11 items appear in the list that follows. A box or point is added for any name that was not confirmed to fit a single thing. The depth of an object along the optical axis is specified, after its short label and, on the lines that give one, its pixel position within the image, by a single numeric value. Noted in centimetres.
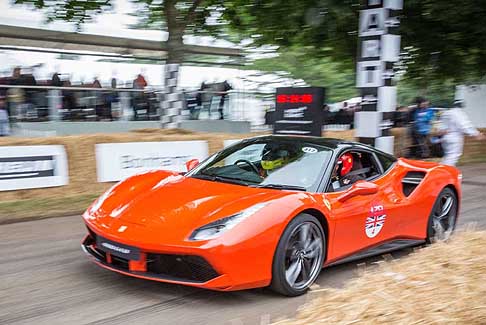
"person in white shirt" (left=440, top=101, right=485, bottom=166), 1079
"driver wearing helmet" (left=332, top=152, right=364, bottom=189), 515
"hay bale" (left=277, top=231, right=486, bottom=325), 274
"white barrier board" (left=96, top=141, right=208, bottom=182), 923
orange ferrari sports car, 409
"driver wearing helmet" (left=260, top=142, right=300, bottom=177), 517
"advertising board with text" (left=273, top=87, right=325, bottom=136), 1042
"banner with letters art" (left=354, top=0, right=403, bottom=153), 942
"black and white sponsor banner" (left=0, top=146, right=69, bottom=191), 795
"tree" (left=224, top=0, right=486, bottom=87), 1086
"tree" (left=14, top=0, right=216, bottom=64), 1288
